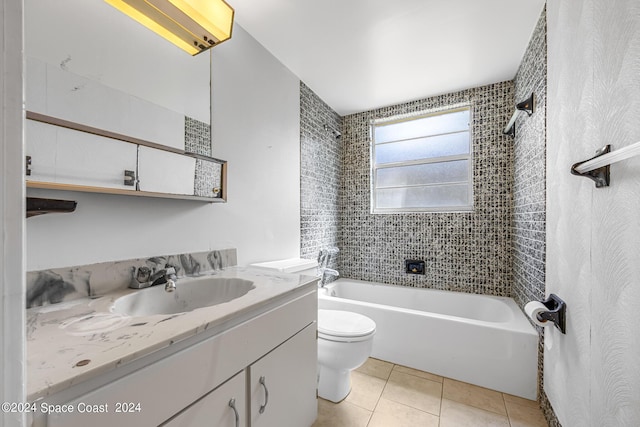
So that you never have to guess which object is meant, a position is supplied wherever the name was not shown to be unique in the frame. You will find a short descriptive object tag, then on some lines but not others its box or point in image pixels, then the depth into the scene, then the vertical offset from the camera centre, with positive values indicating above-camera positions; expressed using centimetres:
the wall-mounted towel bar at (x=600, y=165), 60 +13
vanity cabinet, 51 -46
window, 253 +52
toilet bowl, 143 -78
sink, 100 -37
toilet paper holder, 108 -45
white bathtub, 158 -89
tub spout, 237 -62
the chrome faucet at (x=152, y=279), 106 -29
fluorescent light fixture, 109 +89
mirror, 85 +43
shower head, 272 +89
